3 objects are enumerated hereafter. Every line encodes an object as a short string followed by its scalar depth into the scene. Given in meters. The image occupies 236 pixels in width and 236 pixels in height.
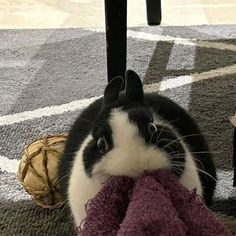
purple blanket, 0.60
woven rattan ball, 0.91
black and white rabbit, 0.62
